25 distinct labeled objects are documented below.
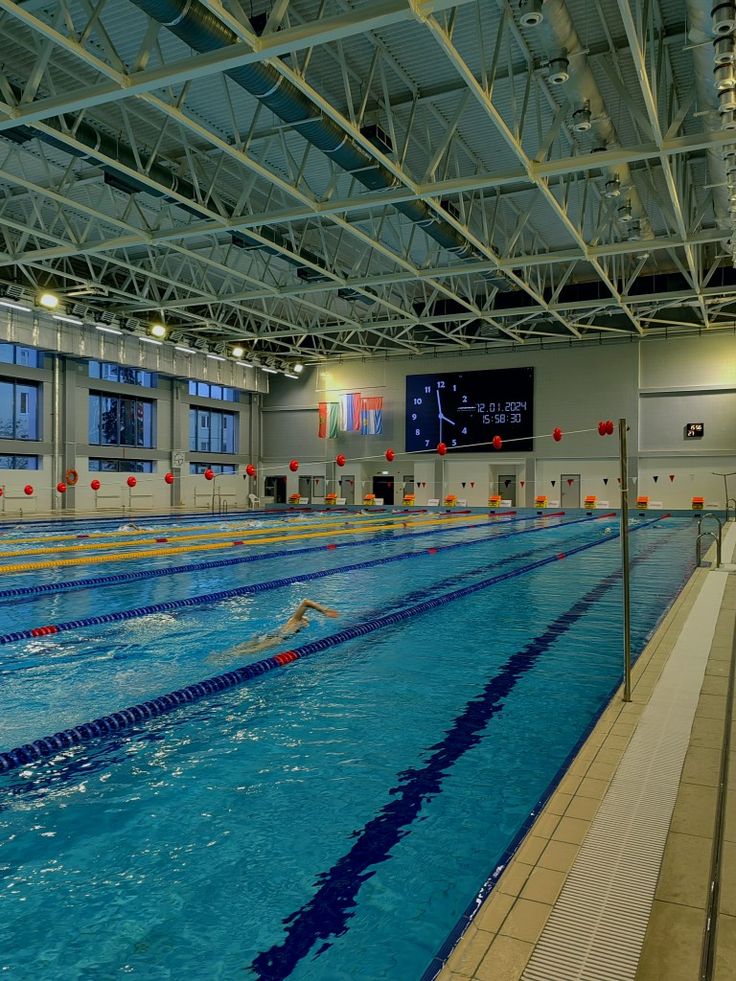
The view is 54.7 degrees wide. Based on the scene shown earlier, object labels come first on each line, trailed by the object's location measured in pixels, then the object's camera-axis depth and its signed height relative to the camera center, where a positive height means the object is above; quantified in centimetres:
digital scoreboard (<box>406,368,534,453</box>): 2664 +338
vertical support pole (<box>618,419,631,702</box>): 411 -36
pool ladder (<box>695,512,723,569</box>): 1003 -82
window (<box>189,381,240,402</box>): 2901 +444
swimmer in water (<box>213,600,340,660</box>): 584 -122
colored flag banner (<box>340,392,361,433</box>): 2911 +346
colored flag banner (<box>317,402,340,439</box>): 2969 +327
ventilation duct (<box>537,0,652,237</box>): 773 +523
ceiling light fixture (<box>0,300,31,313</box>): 1856 +512
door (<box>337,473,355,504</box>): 3084 +41
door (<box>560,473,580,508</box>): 2647 +23
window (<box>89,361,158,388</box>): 2450 +443
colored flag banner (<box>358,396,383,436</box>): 2877 +326
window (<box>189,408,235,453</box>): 2917 +279
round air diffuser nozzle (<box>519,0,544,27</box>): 676 +460
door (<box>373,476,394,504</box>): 3023 +36
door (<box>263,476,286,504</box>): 3228 +34
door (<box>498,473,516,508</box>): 2783 +40
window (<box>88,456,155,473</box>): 2458 +112
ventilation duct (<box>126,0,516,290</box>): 680 +493
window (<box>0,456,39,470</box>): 2172 +106
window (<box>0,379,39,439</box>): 2161 +269
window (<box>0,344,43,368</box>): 2134 +436
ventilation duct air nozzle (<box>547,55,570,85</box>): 813 +490
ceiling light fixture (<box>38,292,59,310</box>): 1861 +518
